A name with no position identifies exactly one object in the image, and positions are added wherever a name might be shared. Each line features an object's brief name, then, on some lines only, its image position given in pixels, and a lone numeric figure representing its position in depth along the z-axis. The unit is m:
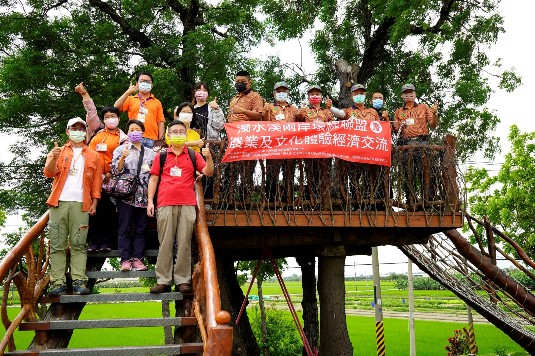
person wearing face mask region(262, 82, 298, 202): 6.64
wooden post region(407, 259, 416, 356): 16.64
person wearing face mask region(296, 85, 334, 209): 6.73
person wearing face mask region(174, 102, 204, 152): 6.02
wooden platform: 6.62
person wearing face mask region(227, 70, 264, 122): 7.02
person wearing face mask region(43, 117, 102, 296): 5.04
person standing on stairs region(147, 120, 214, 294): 4.97
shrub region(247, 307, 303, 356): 15.11
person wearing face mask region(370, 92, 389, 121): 7.68
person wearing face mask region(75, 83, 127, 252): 5.82
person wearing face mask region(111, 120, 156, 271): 5.40
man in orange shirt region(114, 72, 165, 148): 6.63
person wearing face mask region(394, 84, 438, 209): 6.97
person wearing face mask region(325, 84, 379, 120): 7.41
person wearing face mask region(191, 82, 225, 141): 6.64
